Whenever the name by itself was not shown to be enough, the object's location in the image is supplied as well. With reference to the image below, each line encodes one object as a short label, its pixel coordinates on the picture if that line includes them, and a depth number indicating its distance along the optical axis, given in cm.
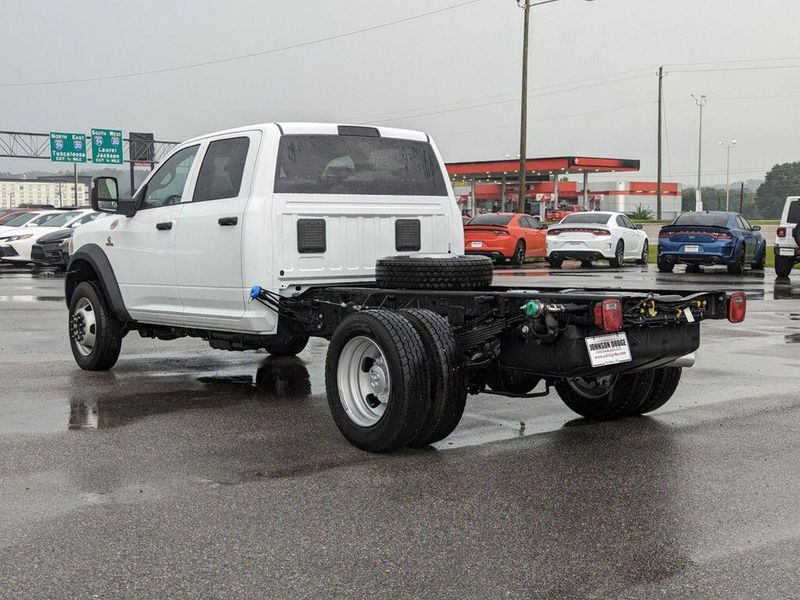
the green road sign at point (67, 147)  6312
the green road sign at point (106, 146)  6316
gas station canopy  7306
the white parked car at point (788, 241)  2261
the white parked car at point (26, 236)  2892
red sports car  2864
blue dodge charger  2481
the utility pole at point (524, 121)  3803
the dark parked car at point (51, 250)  2777
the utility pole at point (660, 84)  6188
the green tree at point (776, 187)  16350
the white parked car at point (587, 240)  2780
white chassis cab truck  599
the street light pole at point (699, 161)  7244
